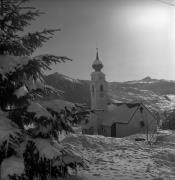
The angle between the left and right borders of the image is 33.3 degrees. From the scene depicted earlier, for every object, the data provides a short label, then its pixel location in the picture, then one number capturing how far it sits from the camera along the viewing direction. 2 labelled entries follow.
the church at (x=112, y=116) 50.66
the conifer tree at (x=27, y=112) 6.52
